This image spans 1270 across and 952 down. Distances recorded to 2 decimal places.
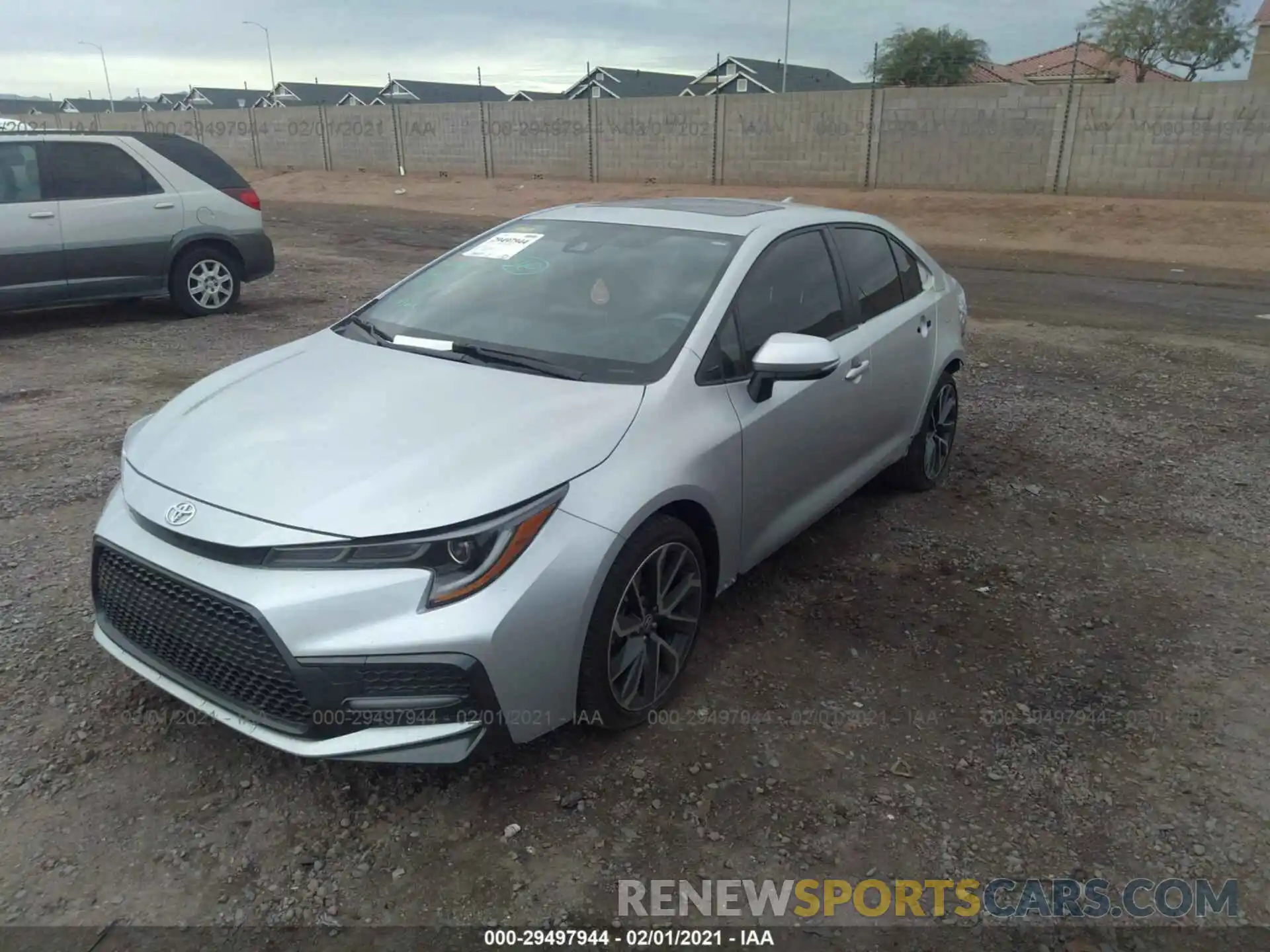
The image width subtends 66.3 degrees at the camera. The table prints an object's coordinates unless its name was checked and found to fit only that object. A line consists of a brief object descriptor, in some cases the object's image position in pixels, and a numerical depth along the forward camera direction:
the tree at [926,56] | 45.06
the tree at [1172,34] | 43.31
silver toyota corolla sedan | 2.61
